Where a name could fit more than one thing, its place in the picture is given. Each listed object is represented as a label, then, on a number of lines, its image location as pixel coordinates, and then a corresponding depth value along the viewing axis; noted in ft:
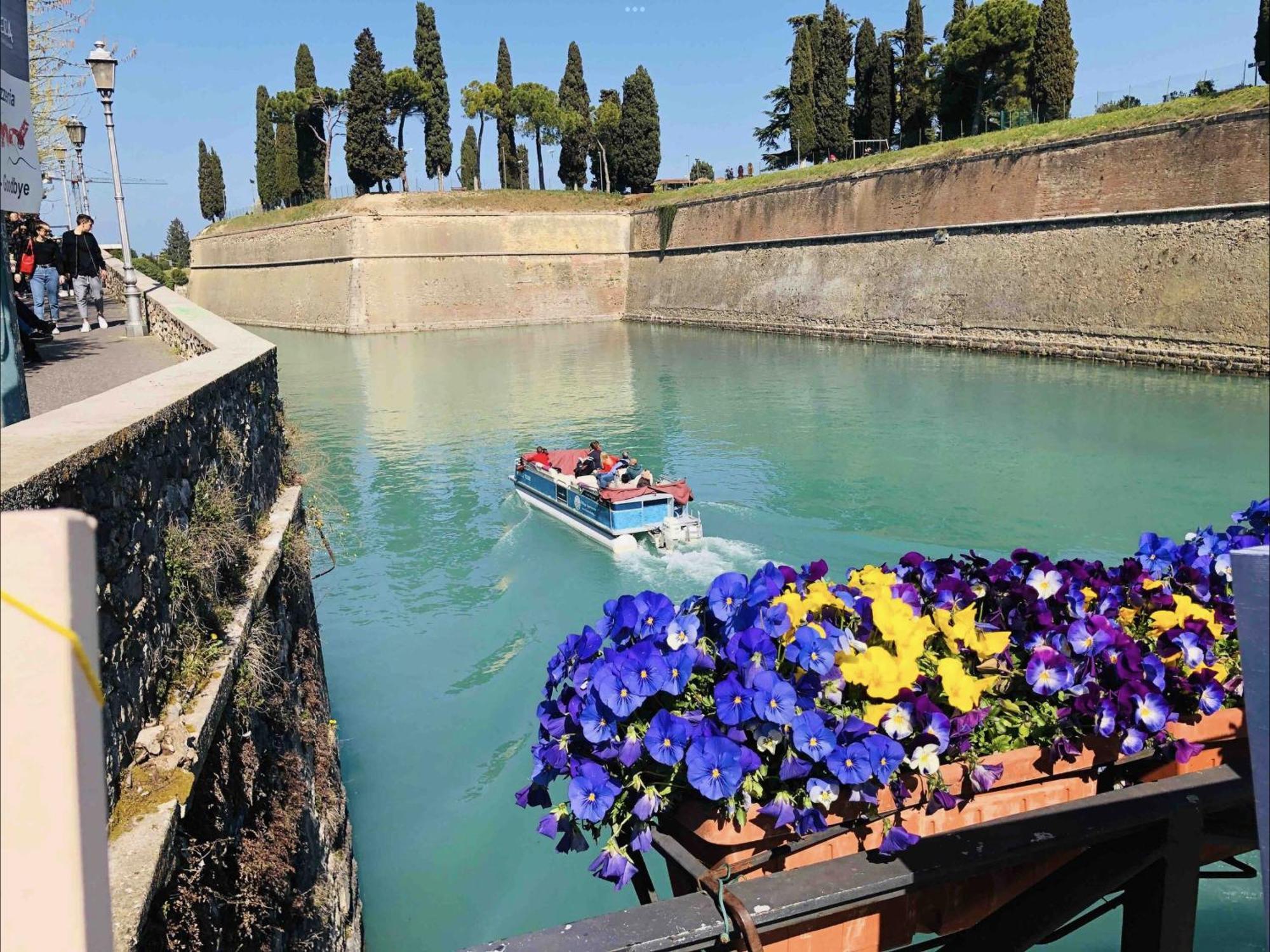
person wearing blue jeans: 36.17
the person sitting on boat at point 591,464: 44.06
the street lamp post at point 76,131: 51.13
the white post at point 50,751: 2.69
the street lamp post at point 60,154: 58.69
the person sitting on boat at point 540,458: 46.65
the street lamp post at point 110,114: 37.68
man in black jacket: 38.04
